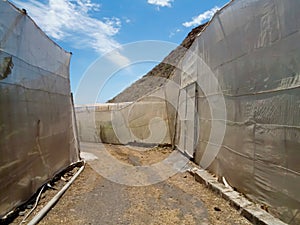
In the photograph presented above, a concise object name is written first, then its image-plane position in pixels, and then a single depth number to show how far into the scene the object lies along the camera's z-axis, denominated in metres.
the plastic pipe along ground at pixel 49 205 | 2.42
